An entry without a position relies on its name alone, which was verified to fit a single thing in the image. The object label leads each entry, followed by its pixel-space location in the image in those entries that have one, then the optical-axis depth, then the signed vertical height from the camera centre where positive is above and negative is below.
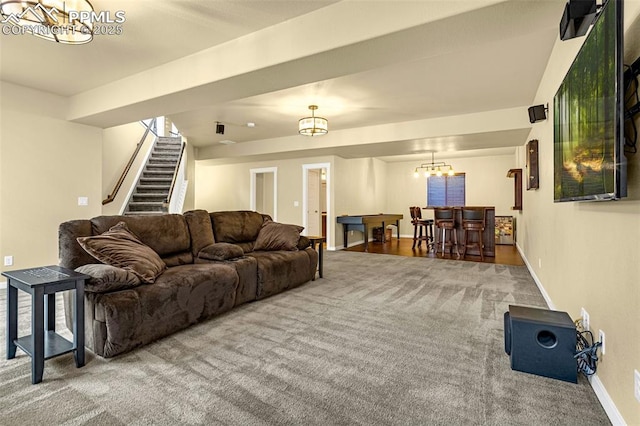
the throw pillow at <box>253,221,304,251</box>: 4.00 -0.33
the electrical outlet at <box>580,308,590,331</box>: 1.92 -0.67
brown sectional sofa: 2.11 -0.54
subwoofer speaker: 1.84 -0.81
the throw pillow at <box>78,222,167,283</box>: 2.31 -0.31
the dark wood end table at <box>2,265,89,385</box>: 1.79 -0.63
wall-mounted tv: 1.25 +0.46
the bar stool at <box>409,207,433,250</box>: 7.60 -0.23
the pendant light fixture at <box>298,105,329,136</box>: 4.55 +1.27
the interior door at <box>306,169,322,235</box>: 8.12 +0.27
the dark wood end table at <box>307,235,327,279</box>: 4.44 -0.44
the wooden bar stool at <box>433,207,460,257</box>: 6.70 -0.29
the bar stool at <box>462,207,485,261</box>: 6.25 -0.23
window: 9.65 +0.69
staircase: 6.22 +0.68
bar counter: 6.63 -0.42
